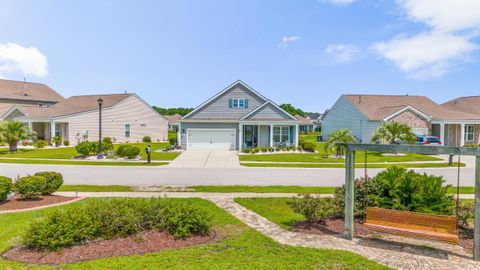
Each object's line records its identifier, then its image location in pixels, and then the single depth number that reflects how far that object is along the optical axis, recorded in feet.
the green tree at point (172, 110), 359.09
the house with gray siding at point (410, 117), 110.42
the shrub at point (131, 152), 78.95
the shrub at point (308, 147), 99.71
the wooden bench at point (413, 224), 18.62
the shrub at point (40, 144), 109.06
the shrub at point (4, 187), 30.95
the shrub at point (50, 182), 34.26
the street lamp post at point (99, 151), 80.46
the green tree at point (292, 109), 362.12
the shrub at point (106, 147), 87.86
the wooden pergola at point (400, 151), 18.39
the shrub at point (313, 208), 24.07
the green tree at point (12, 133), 91.86
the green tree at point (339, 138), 78.95
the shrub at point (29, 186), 31.71
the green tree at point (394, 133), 84.48
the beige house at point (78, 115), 123.24
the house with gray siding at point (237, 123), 104.63
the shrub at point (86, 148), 80.07
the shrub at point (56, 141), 114.98
